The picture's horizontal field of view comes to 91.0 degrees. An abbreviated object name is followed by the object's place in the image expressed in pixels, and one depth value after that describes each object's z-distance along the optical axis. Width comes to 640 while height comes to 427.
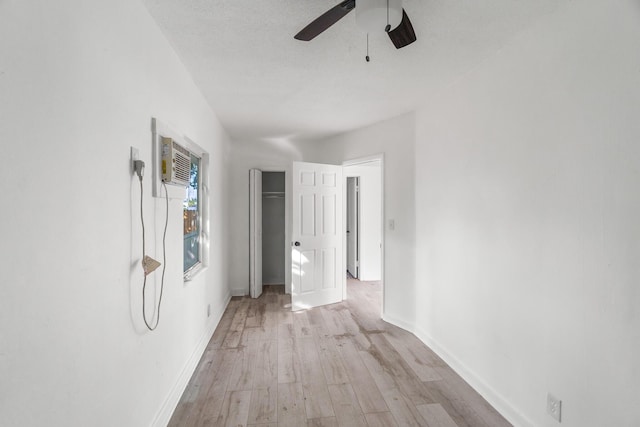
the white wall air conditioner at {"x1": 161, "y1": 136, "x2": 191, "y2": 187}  1.89
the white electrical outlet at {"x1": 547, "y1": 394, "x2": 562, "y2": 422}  1.67
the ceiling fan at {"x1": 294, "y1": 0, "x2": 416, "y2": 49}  1.24
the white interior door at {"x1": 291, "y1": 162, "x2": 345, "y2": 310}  4.11
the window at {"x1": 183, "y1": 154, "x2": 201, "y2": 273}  2.71
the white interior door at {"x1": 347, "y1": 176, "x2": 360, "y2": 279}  5.79
